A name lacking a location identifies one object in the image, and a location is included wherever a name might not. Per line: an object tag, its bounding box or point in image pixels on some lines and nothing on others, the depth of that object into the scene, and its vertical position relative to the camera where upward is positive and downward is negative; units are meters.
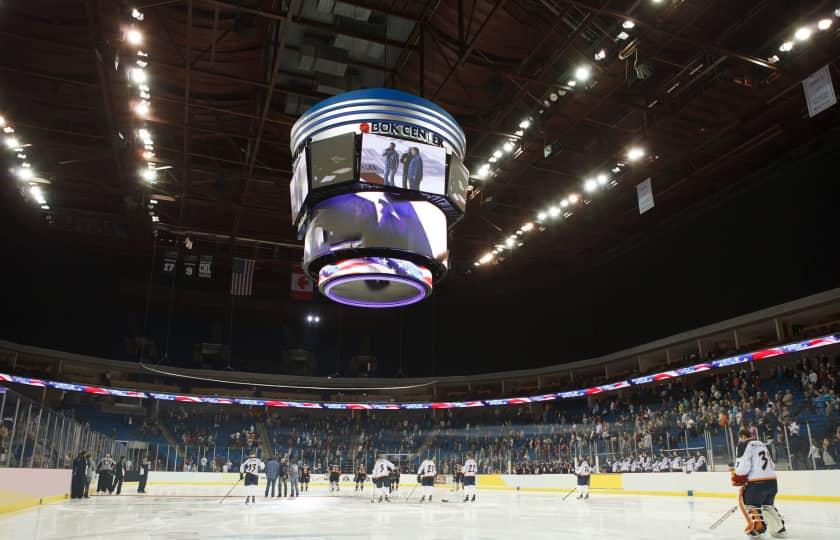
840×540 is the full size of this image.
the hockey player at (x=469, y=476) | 19.75 -1.04
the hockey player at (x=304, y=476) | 27.39 -1.48
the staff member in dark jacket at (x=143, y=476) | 24.84 -1.38
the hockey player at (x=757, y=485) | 7.94 -0.52
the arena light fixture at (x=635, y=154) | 18.08 +8.33
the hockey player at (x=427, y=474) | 19.62 -0.99
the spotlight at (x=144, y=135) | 17.67 +8.60
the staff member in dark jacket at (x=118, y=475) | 22.85 -1.25
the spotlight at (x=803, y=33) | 13.22 +8.64
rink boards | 13.98 -1.36
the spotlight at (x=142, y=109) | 16.25 +8.60
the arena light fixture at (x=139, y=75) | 15.04 +8.73
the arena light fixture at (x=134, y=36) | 13.57 +8.73
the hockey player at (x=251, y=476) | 18.03 -0.98
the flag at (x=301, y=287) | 27.31 +6.71
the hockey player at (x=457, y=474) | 27.30 -1.37
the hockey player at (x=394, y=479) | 21.65 -1.33
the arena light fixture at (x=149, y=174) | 20.02 +8.48
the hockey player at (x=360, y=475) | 27.62 -1.44
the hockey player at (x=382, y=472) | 19.73 -0.93
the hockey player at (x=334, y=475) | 27.03 -1.41
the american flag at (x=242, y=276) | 25.42 +6.64
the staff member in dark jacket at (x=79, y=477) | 18.61 -1.08
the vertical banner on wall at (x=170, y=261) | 28.26 +8.18
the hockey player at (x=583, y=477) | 20.18 -1.06
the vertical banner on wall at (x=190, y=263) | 27.68 +8.26
